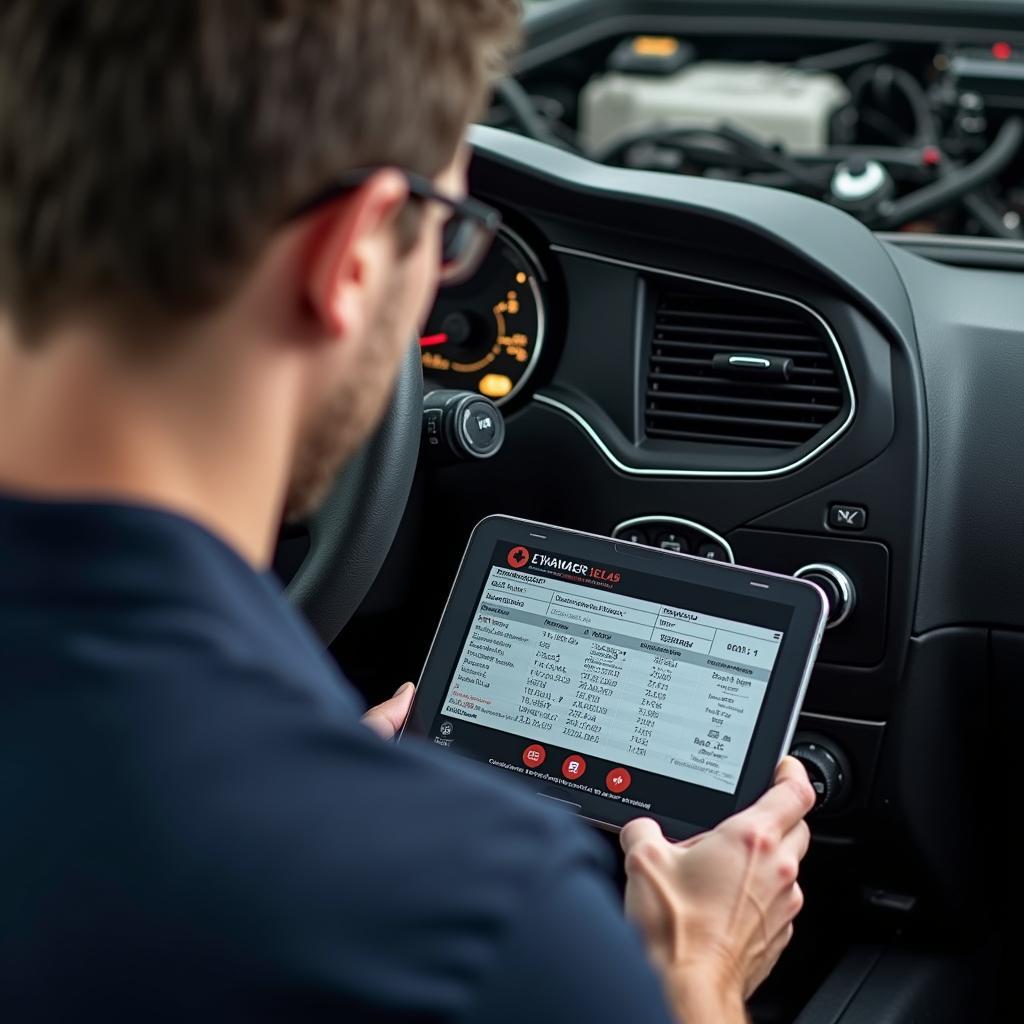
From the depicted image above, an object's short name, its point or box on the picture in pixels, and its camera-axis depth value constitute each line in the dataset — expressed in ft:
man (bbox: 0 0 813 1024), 2.89
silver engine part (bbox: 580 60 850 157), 8.68
